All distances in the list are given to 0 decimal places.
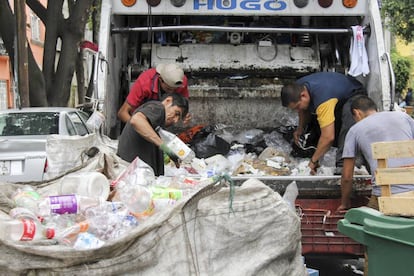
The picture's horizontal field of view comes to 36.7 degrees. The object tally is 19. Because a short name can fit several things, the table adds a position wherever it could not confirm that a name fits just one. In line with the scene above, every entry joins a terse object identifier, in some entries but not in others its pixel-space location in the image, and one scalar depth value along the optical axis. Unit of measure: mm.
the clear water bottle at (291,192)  3658
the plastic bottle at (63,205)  2432
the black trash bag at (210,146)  5477
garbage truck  5391
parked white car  6277
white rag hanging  5250
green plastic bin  2814
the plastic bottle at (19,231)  2189
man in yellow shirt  4777
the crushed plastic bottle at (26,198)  2514
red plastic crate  3932
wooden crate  2891
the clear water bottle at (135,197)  2480
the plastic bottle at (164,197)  2518
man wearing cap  5164
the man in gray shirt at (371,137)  3957
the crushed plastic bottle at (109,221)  2322
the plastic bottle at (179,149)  3818
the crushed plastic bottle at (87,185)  2627
